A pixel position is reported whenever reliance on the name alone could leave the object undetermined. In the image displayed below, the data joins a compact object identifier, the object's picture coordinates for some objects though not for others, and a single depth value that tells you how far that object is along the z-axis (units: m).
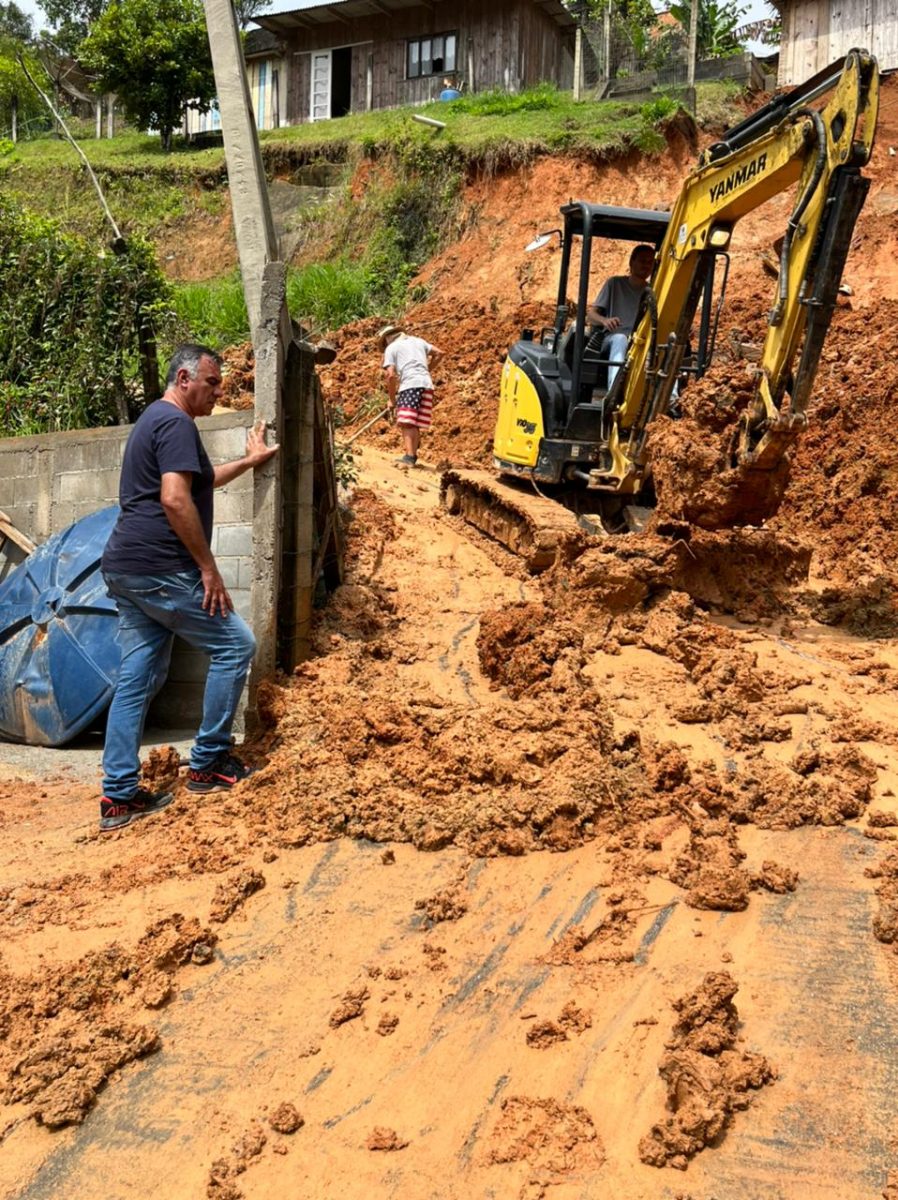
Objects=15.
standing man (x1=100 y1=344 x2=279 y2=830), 4.58
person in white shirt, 12.00
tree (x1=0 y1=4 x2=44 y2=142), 34.97
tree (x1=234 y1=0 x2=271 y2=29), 39.44
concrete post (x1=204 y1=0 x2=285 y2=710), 5.44
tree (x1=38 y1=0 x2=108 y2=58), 46.84
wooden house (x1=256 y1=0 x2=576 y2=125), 27.50
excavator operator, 8.58
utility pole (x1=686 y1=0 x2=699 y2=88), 20.75
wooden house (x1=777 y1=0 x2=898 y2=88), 18.77
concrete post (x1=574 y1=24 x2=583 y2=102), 22.80
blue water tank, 5.75
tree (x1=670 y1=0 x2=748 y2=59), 29.77
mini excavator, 6.33
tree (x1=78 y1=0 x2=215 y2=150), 27.89
